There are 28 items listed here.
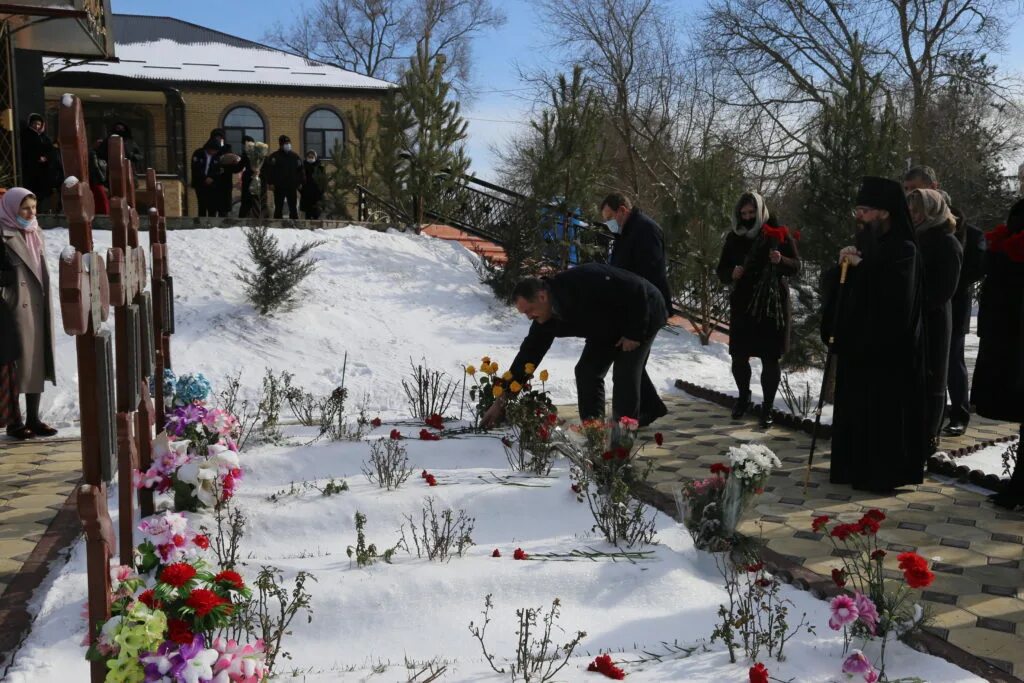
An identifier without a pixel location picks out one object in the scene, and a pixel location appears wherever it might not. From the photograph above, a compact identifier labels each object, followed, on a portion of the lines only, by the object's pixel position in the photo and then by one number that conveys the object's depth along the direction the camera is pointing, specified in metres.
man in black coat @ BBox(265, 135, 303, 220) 14.74
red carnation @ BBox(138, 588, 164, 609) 2.64
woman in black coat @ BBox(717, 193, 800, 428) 7.33
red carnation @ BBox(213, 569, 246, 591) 2.73
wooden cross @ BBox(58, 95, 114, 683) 3.01
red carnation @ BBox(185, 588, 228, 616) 2.57
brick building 24.25
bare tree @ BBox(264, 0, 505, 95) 40.19
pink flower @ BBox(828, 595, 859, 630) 3.27
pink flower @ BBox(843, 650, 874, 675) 3.16
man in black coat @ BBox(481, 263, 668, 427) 5.58
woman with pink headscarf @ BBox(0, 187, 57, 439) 6.40
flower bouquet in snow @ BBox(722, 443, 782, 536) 4.34
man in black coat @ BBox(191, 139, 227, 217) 14.02
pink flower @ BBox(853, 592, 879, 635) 3.33
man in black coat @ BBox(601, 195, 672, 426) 7.08
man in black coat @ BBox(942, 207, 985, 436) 7.01
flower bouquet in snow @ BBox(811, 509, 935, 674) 3.13
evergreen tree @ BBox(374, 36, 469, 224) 14.48
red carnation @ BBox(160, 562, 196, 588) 2.61
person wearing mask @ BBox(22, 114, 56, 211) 12.58
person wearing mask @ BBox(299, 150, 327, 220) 15.33
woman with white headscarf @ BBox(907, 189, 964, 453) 6.16
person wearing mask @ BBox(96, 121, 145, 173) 12.10
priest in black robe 5.57
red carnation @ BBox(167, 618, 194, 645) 2.56
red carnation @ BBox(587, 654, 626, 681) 3.19
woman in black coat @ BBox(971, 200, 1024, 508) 5.20
